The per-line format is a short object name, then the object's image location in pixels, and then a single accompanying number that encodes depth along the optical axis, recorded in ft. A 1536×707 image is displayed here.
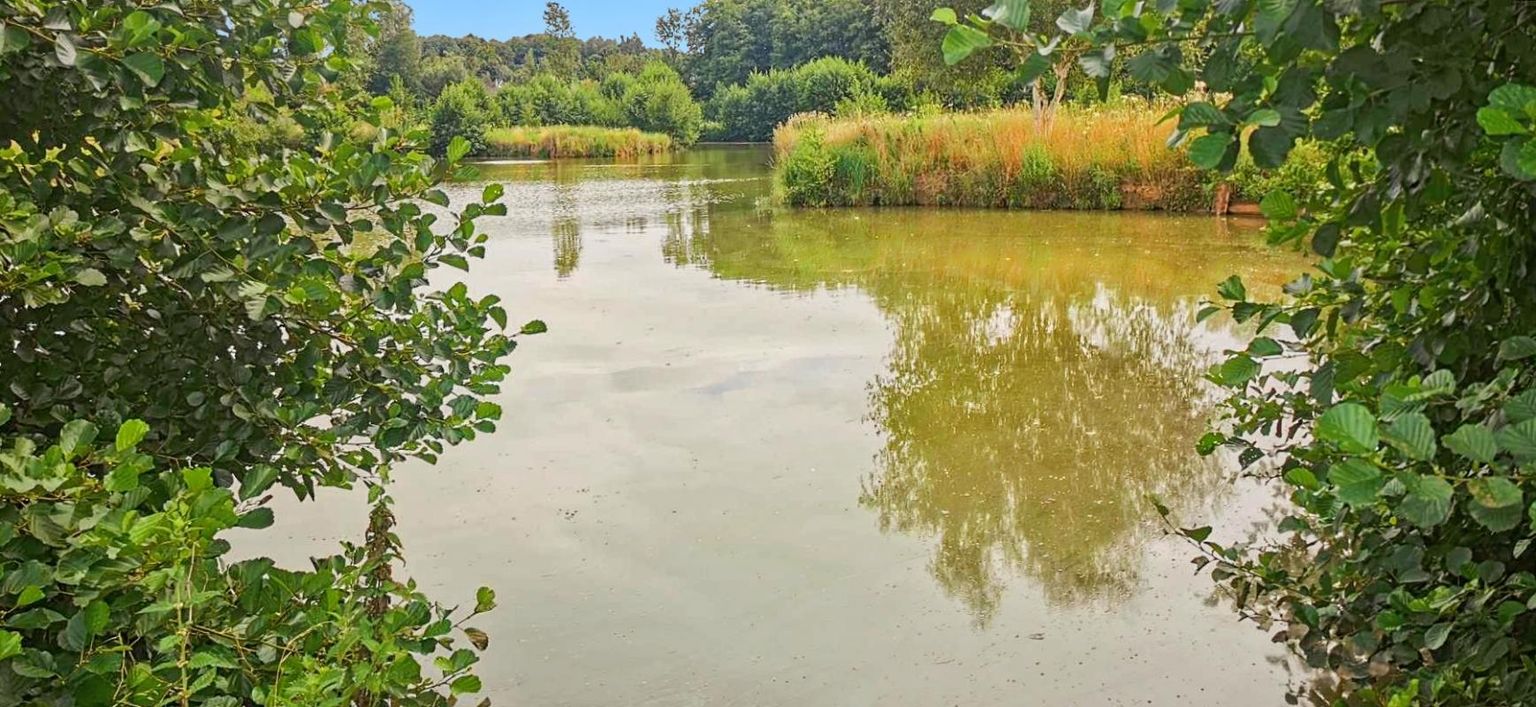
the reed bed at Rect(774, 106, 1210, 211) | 35.70
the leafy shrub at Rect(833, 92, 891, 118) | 52.49
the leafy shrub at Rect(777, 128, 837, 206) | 41.27
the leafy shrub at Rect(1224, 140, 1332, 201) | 26.71
